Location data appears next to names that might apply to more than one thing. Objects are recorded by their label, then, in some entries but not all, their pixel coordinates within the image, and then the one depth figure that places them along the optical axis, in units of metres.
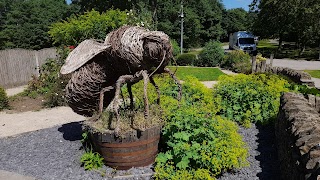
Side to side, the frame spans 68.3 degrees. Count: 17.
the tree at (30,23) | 33.16
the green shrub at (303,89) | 5.37
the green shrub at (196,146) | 3.18
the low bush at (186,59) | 17.46
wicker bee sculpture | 3.27
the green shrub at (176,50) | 18.38
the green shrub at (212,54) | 16.43
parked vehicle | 25.59
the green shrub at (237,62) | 14.03
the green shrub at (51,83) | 7.71
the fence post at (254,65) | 11.82
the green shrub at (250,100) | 4.85
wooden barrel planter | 3.41
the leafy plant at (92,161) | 3.59
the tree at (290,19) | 21.59
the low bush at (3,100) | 7.48
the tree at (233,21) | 47.07
